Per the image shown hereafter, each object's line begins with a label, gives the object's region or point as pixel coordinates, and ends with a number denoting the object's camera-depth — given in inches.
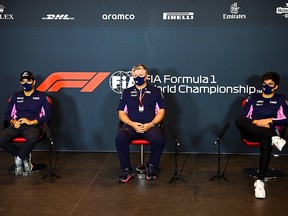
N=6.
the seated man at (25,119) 199.3
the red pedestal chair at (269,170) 192.7
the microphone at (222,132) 186.2
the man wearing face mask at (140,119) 193.5
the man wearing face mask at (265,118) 183.2
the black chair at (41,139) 194.5
